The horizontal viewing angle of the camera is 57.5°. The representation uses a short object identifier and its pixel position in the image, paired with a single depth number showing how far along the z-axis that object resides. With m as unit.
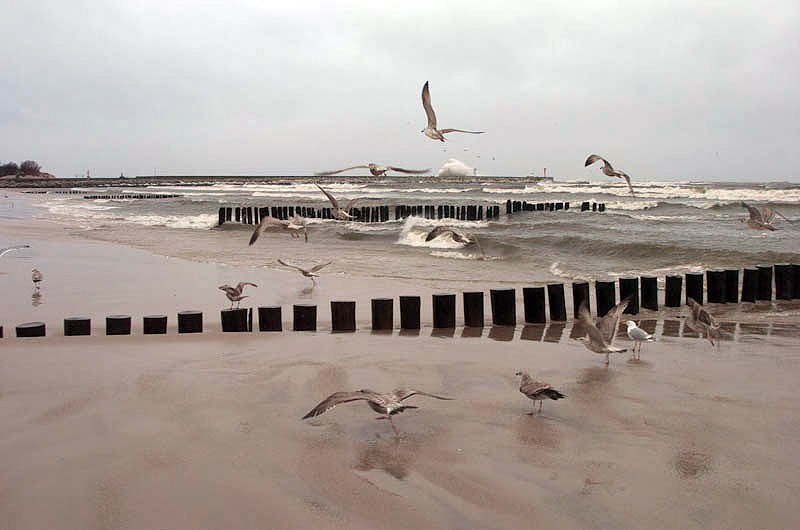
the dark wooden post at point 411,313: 7.46
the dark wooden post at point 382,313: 7.44
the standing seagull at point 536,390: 4.30
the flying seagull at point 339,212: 11.66
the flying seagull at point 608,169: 9.77
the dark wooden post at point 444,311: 7.48
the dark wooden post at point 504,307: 7.67
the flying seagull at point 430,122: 8.63
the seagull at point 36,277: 9.88
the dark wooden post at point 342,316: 7.31
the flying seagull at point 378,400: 3.85
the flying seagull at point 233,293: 8.20
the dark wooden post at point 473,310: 7.59
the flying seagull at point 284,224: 10.45
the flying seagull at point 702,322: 6.49
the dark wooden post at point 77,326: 6.71
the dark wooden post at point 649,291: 8.76
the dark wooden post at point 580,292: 7.96
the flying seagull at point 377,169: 9.03
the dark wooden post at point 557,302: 7.99
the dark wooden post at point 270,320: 7.10
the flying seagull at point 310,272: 10.69
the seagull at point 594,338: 5.60
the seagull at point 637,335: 6.07
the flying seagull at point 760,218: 10.98
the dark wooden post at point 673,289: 9.02
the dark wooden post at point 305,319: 7.18
